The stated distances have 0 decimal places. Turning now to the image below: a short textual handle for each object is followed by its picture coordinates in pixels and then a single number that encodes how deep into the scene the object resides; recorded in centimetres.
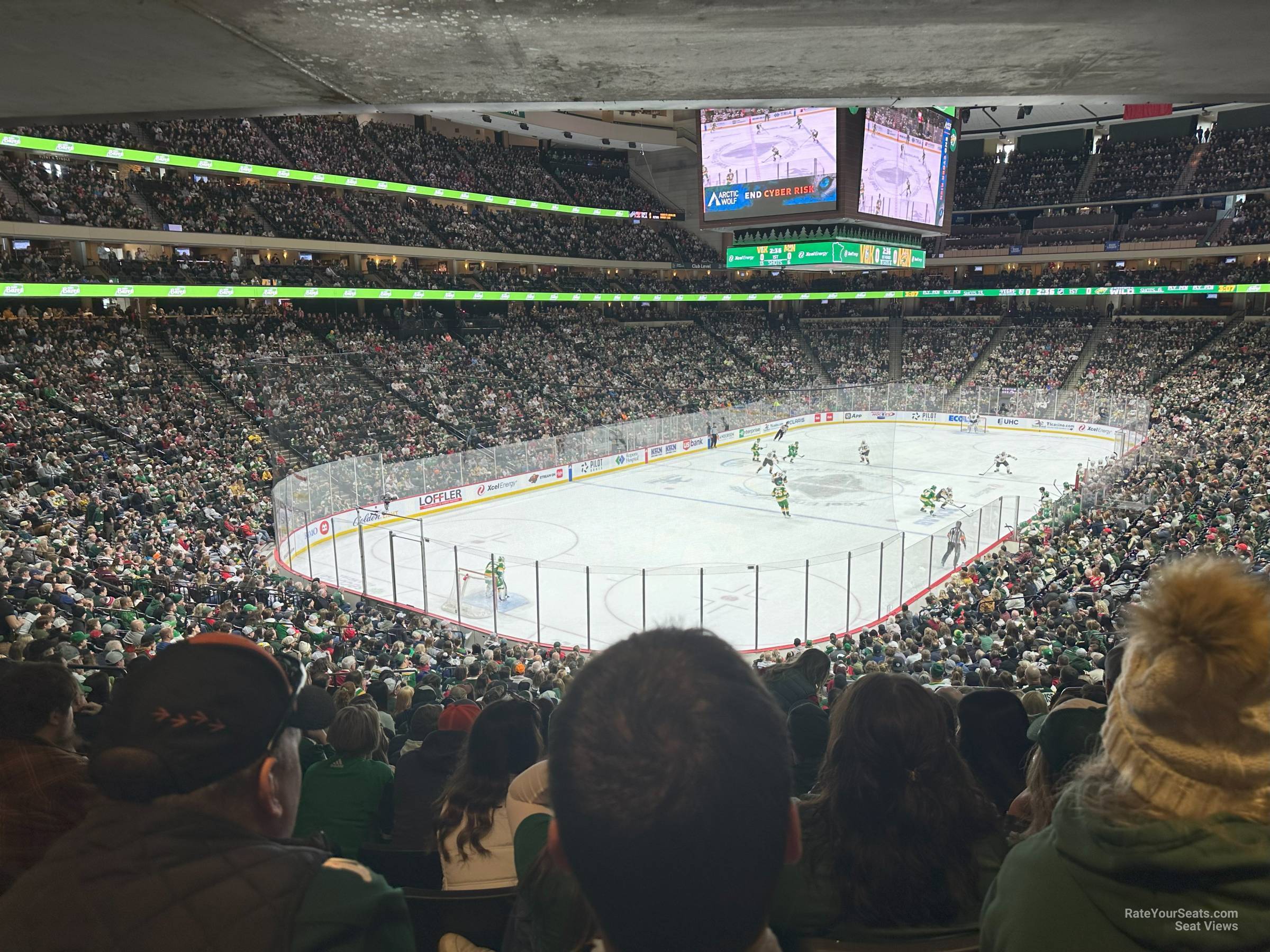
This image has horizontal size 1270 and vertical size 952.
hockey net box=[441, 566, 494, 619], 1593
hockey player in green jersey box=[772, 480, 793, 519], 2491
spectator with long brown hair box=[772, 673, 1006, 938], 219
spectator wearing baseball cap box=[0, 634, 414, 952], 141
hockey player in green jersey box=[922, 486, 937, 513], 2444
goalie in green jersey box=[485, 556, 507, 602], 1502
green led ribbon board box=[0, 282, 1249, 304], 2642
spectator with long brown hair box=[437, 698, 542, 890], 319
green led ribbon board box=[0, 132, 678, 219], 2672
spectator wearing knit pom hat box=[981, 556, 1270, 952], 136
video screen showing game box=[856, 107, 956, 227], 2550
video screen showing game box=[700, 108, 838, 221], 2453
